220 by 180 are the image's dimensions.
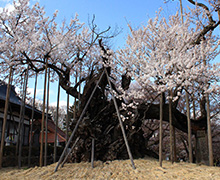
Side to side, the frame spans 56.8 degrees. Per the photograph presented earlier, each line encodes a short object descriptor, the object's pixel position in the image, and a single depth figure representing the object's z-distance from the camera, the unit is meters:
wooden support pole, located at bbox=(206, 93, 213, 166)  5.26
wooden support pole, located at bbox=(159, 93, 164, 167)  5.16
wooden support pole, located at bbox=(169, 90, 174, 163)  5.54
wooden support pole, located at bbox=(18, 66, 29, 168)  6.87
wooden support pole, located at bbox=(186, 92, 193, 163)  5.91
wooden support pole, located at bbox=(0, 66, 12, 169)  6.26
